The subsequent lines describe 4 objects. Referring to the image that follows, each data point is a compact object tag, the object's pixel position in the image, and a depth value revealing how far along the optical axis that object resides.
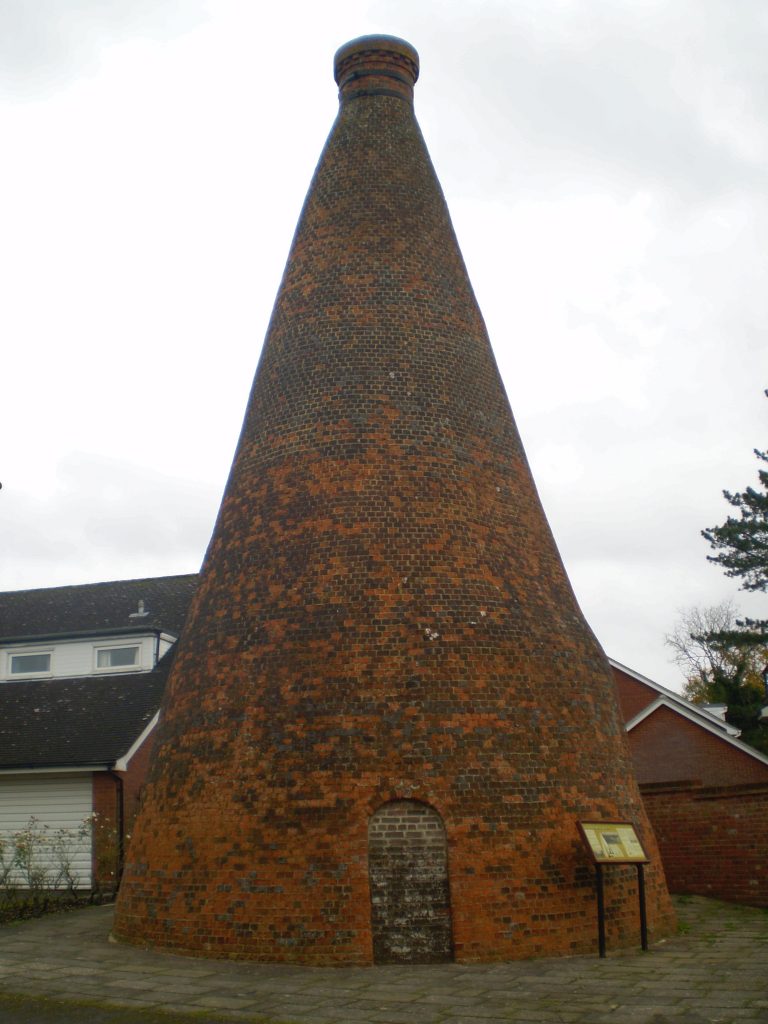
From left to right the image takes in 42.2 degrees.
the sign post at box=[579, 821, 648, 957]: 10.72
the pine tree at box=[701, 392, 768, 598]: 31.75
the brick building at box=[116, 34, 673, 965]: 10.82
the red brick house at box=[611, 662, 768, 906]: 14.87
